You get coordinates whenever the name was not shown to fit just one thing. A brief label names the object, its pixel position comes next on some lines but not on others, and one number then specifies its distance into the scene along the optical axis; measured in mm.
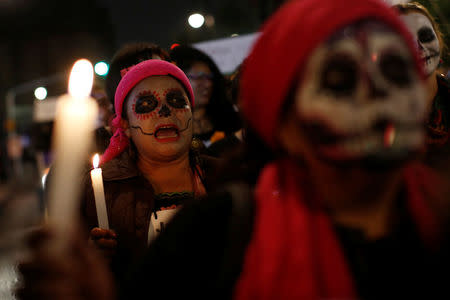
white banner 6354
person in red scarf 1269
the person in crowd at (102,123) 3566
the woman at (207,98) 4453
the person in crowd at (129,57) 3312
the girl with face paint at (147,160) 2498
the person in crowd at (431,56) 2797
